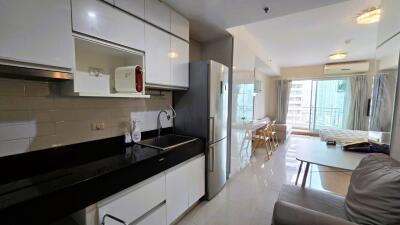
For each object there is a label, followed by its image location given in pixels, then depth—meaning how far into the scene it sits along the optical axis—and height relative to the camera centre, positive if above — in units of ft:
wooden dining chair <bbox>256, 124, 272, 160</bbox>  14.55 -2.86
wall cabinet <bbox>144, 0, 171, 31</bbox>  5.91 +3.07
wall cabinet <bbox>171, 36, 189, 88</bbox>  7.07 +1.61
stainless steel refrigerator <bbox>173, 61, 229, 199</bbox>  7.59 -0.43
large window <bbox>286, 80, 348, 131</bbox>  20.90 -0.13
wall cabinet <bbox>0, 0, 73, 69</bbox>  3.23 +1.36
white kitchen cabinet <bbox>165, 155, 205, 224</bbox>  5.89 -3.09
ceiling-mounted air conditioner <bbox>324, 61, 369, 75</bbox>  18.37 +3.82
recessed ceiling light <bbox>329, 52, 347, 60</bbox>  15.56 +4.21
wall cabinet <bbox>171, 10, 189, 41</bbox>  6.96 +3.11
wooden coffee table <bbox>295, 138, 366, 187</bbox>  6.02 -2.00
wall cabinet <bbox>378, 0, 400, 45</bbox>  5.74 +2.92
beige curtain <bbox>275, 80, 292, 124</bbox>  23.22 +0.49
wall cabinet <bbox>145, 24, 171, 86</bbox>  6.03 +1.60
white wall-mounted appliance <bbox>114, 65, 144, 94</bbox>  5.55 +0.70
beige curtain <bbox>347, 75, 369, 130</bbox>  19.15 +0.04
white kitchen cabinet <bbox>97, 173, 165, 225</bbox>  4.13 -2.56
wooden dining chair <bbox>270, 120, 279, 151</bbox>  16.17 -3.82
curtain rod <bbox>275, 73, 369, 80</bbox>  19.80 +3.11
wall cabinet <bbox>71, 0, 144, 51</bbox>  4.25 +2.09
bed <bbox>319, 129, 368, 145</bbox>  9.21 -1.96
